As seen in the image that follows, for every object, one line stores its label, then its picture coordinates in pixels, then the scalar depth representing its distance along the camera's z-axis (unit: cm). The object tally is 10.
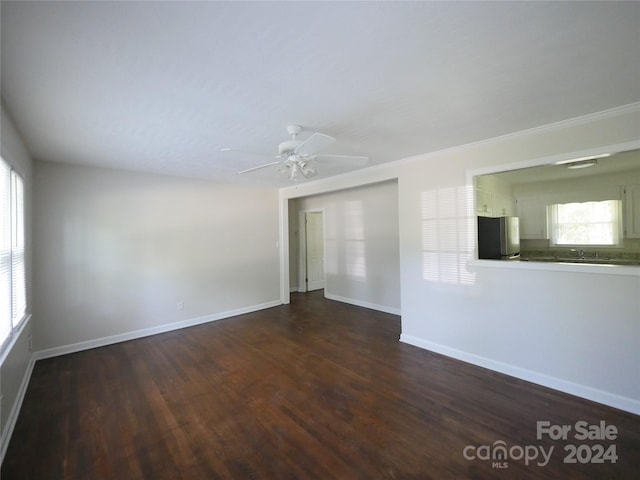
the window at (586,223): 418
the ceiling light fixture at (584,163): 302
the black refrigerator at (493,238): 318
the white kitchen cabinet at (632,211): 395
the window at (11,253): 204
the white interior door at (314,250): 697
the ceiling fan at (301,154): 205
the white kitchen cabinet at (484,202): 317
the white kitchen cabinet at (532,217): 479
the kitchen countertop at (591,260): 407
